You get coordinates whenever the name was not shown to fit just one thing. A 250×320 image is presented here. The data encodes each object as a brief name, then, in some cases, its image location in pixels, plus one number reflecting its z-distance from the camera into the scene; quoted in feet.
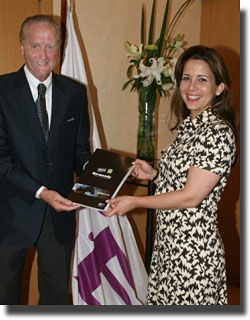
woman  5.84
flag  9.13
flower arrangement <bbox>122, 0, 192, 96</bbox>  10.01
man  6.77
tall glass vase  10.44
